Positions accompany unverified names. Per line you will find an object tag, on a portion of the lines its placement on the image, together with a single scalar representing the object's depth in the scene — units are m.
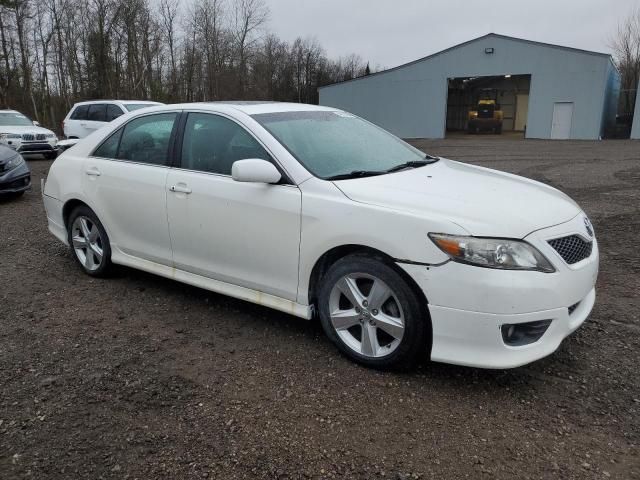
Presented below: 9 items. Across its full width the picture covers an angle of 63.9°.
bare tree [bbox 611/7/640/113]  41.43
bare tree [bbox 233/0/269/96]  42.84
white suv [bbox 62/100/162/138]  14.62
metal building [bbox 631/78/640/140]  28.85
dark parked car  8.85
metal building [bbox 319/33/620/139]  28.41
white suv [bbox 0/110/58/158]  15.43
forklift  35.59
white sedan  2.74
